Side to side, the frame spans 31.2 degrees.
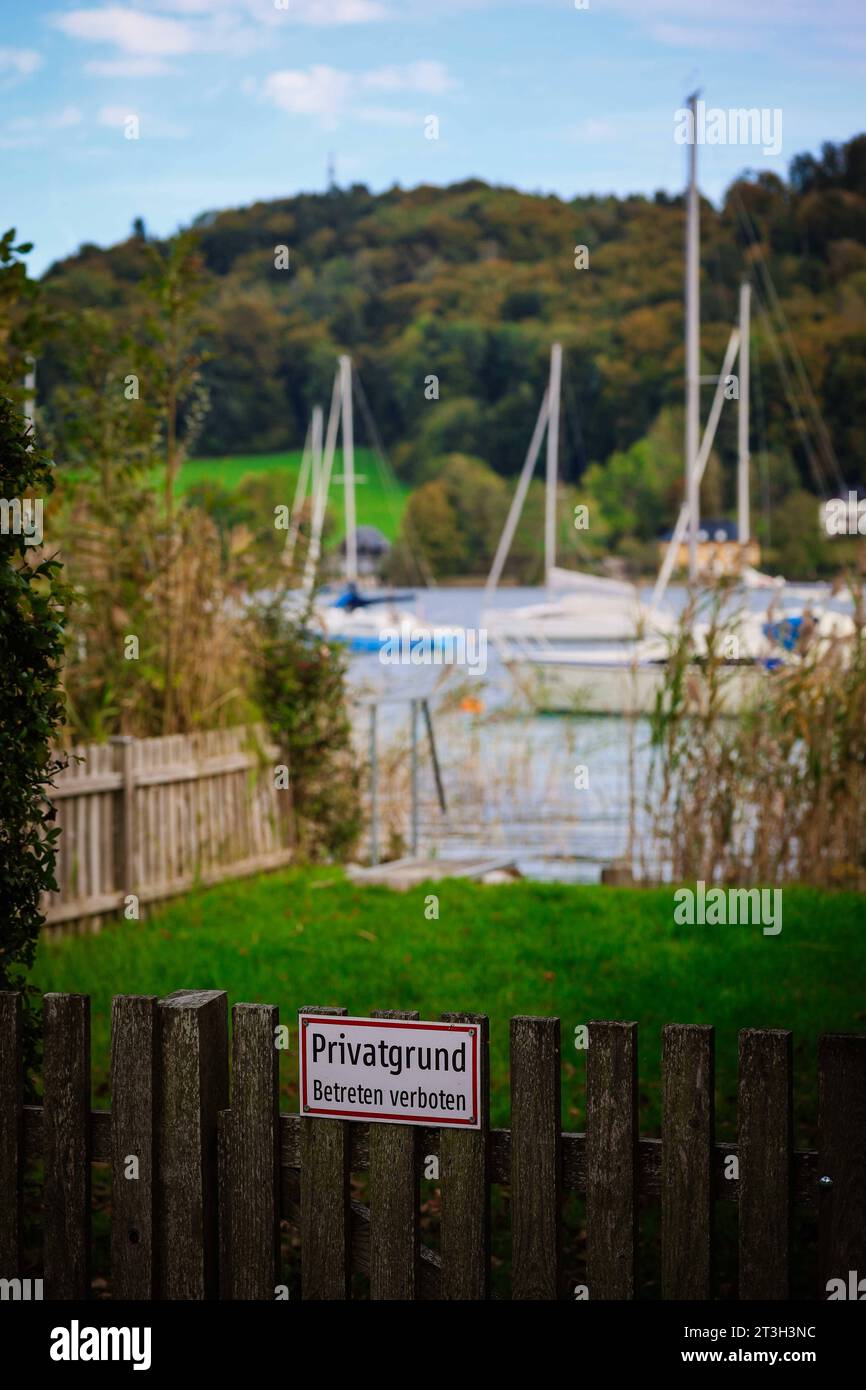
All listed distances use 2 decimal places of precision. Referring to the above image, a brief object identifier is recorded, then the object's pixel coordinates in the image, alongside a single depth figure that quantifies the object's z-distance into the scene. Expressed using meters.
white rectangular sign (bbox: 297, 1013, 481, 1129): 2.72
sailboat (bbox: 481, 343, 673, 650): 30.81
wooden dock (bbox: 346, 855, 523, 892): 9.07
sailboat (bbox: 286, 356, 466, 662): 32.56
